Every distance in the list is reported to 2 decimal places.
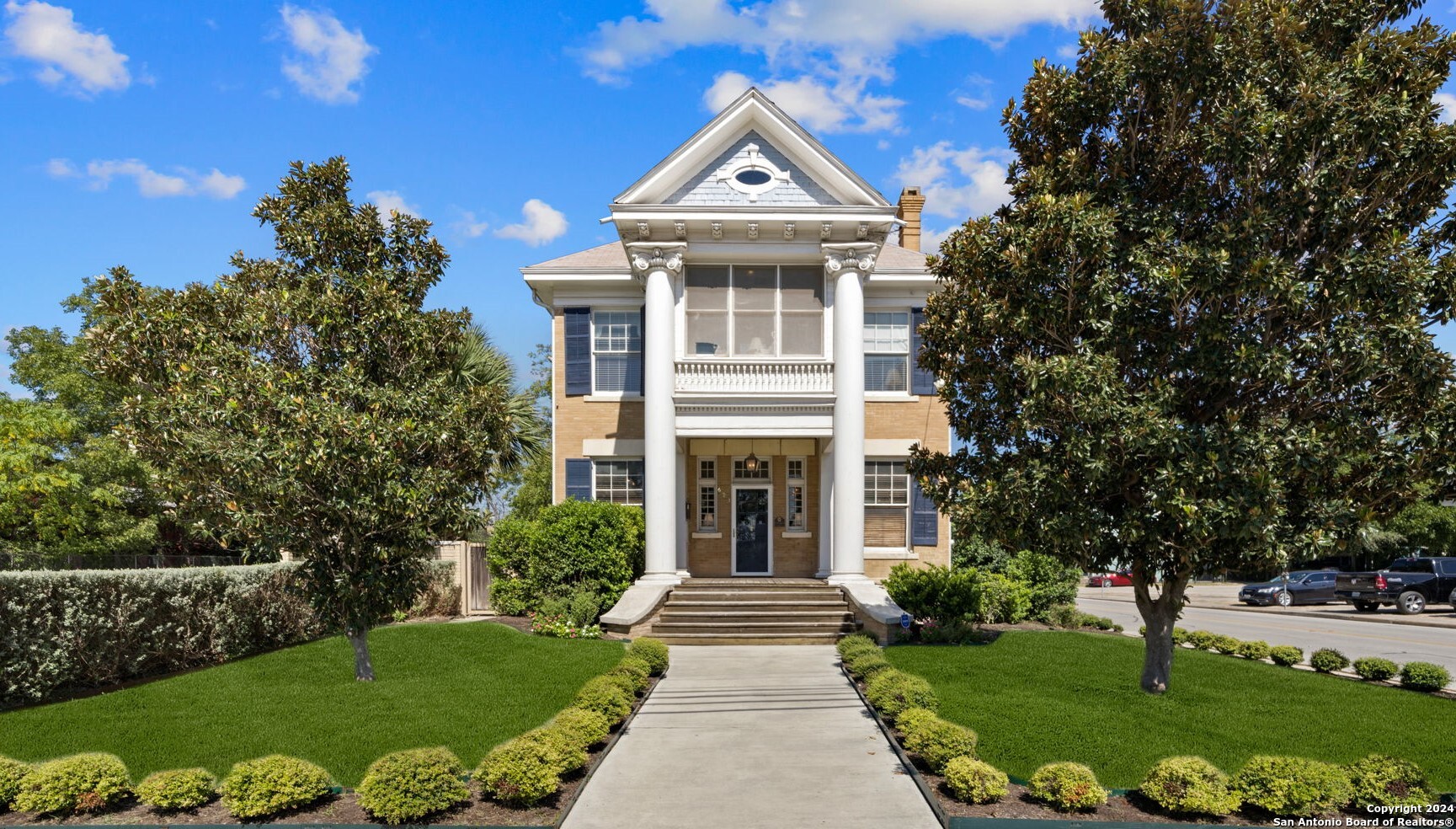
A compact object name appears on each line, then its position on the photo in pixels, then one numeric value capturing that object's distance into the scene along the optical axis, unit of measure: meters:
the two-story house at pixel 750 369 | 20.38
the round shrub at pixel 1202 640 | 16.92
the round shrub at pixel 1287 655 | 15.29
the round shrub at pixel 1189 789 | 7.46
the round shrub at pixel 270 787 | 7.50
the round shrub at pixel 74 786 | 7.69
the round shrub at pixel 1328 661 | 14.56
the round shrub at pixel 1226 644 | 16.36
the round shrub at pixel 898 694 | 10.79
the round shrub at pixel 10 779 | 7.86
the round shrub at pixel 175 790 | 7.66
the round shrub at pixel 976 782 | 7.88
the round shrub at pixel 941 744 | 8.55
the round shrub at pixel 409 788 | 7.45
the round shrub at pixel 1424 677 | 12.85
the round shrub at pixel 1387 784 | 7.51
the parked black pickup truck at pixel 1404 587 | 32.28
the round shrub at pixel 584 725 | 9.12
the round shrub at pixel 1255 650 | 15.96
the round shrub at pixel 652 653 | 14.30
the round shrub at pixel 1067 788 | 7.63
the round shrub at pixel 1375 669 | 13.71
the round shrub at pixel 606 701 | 10.54
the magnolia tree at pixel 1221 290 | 10.12
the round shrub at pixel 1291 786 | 7.43
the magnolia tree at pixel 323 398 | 11.39
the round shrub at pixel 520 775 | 7.82
